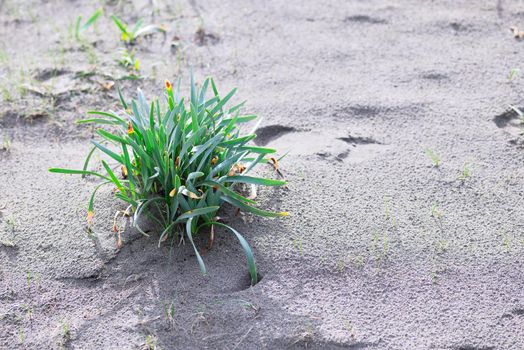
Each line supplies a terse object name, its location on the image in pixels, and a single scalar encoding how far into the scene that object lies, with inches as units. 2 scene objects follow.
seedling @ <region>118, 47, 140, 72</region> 138.8
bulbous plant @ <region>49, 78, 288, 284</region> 95.7
